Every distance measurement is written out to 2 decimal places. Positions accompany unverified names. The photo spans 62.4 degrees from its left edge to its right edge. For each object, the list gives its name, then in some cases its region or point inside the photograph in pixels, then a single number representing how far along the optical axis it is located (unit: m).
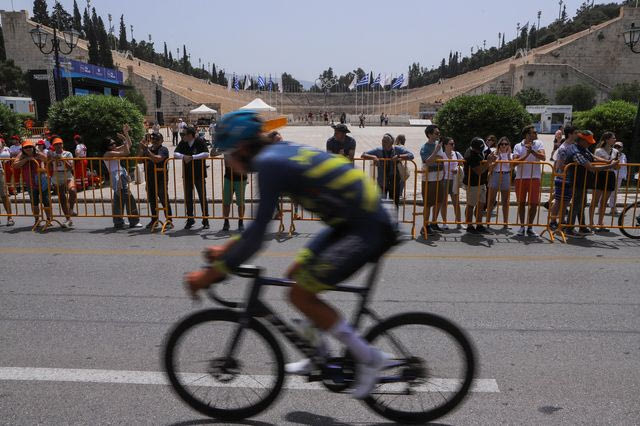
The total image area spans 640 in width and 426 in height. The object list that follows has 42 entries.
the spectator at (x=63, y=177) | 9.98
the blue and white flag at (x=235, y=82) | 94.16
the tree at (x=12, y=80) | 76.25
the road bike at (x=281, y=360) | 3.06
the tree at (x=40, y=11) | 106.69
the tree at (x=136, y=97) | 67.00
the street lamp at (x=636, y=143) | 14.60
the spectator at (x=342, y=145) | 9.68
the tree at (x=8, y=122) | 18.56
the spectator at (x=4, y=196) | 10.03
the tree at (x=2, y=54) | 87.49
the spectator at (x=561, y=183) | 9.16
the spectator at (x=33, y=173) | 9.80
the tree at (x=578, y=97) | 74.50
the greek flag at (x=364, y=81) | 82.44
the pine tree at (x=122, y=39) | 121.38
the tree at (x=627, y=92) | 73.88
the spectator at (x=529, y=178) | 9.06
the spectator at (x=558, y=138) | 15.13
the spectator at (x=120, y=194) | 9.73
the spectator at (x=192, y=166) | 9.66
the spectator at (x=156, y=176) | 9.68
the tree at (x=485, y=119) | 16.41
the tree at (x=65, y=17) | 116.57
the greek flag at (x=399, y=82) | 80.19
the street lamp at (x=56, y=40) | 21.88
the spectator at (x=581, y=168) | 8.88
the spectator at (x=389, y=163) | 9.35
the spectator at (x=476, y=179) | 9.07
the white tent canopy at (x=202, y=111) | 38.28
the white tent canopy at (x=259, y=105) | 30.58
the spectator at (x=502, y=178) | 9.35
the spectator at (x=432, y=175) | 9.10
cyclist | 2.76
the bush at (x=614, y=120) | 16.78
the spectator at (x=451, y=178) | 9.35
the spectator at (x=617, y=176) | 10.24
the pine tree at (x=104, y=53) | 77.12
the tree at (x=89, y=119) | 16.30
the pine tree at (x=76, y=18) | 107.94
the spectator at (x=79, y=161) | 12.39
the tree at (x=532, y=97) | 73.06
